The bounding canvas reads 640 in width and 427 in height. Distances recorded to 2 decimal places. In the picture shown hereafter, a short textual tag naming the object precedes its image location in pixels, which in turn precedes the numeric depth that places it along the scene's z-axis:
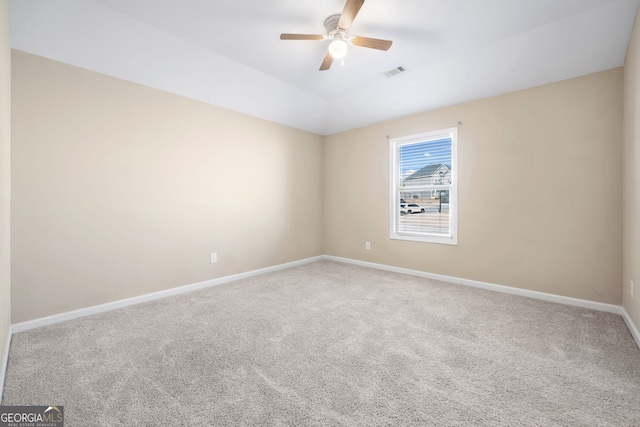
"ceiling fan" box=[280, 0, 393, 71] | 2.21
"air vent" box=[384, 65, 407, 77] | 3.27
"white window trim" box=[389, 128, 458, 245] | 3.70
